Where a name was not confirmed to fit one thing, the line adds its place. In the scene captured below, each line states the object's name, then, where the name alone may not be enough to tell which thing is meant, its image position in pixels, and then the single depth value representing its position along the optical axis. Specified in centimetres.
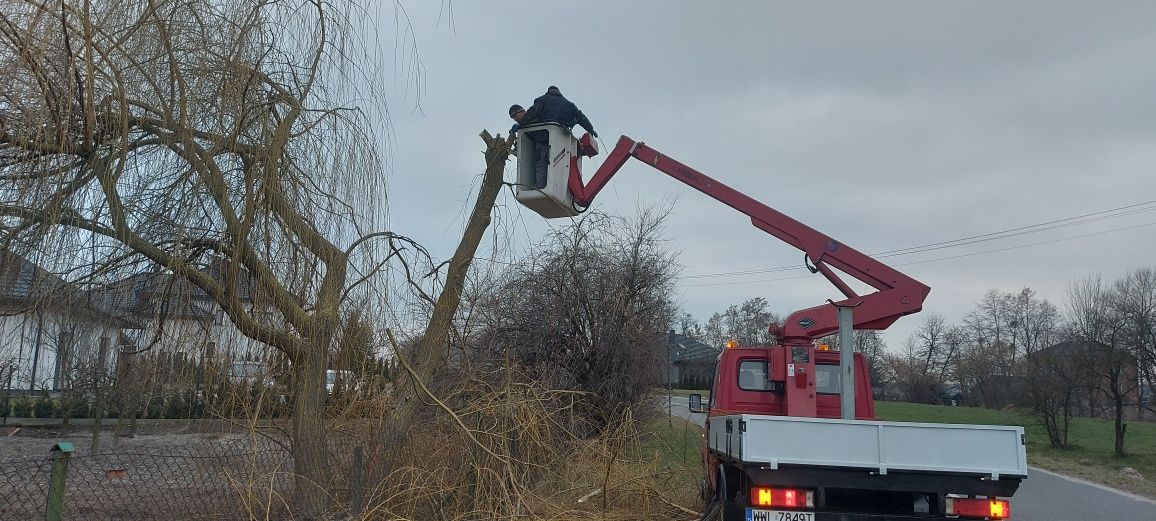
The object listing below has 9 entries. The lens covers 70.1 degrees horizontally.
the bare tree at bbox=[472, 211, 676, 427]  1258
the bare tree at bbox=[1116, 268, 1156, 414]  2122
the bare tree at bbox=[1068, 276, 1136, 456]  2147
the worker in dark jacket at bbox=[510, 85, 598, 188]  677
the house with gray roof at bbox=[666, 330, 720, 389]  2477
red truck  607
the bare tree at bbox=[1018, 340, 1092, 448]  2242
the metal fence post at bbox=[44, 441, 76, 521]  404
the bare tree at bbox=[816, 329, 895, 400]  4928
